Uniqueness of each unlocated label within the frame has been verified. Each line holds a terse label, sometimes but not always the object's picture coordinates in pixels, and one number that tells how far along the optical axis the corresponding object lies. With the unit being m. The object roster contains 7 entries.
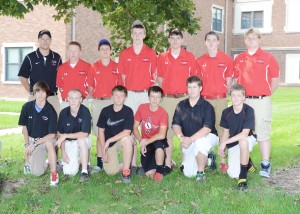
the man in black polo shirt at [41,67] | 8.48
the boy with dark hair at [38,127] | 7.52
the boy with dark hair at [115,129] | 7.47
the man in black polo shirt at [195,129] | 7.21
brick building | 22.80
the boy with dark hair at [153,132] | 7.45
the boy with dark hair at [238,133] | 6.98
